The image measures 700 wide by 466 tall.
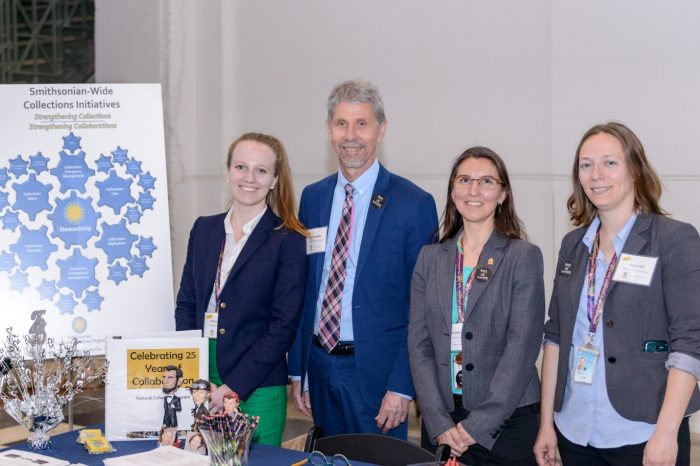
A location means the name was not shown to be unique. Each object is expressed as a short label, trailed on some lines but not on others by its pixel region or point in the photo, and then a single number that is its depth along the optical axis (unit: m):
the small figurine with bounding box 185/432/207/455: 2.22
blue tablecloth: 2.19
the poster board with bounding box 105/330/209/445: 2.44
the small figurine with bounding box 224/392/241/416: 2.03
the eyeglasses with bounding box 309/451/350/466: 2.08
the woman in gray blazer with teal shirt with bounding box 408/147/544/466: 2.52
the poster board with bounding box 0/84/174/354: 3.74
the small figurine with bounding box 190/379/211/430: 2.24
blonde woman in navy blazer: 2.78
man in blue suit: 2.84
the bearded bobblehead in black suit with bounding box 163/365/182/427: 2.41
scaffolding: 11.98
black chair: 2.26
